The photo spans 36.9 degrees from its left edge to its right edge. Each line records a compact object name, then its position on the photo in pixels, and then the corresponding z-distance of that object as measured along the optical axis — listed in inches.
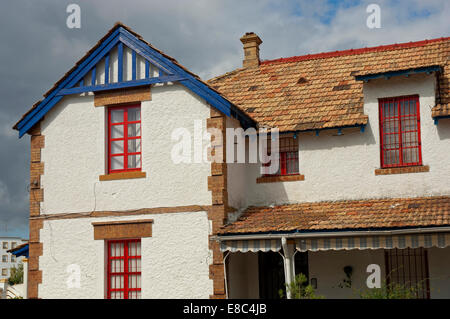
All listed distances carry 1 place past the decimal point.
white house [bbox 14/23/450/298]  639.1
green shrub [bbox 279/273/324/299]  557.0
